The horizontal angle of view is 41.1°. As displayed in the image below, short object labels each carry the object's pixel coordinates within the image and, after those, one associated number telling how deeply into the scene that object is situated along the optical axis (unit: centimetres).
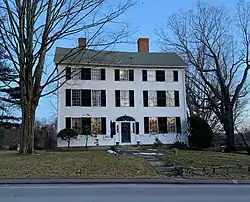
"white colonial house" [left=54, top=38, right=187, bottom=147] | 3269
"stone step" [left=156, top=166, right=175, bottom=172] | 1538
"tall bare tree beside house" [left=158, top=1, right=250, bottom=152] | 3347
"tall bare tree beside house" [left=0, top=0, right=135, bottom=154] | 1898
